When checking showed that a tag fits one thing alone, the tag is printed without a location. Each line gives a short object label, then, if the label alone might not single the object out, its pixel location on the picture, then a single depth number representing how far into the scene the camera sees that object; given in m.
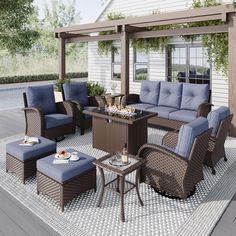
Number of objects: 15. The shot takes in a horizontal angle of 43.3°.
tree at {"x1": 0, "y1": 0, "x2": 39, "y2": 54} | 11.81
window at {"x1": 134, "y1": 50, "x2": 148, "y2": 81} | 11.57
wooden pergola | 6.95
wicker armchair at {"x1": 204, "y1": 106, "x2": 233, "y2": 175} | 4.84
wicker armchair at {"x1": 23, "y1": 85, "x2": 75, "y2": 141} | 6.52
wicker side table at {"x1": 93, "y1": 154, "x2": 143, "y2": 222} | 3.64
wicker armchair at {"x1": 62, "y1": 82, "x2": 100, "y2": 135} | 7.44
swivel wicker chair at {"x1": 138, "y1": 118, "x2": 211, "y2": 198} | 3.87
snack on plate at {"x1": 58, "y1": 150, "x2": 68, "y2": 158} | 4.16
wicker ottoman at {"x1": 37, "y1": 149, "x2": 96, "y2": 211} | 3.86
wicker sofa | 7.14
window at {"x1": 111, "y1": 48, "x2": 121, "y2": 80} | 12.70
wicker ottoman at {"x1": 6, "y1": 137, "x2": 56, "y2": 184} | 4.59
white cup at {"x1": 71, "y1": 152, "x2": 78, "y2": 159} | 4.17
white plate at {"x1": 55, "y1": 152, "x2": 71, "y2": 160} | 4.13
